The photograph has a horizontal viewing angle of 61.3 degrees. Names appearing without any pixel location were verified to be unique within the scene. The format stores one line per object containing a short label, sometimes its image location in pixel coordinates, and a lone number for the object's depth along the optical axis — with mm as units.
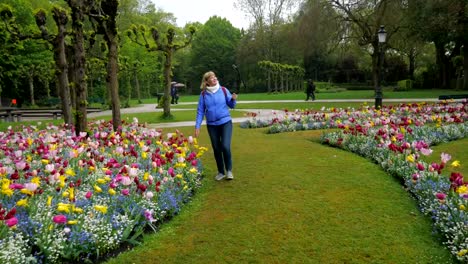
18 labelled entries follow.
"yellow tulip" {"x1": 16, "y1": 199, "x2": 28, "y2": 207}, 3774
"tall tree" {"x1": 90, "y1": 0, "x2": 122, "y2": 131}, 11375
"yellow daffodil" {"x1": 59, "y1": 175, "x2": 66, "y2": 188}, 4332
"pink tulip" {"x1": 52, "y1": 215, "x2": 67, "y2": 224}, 3404
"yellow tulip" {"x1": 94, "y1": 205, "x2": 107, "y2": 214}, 3898
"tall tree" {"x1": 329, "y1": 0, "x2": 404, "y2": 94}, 27156
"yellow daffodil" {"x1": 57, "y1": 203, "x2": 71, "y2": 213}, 3629
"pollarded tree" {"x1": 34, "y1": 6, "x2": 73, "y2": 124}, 12962
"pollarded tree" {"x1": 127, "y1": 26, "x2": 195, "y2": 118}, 18969
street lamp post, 17547
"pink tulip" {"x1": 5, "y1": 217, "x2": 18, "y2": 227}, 3195
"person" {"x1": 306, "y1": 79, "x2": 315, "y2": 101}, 27703
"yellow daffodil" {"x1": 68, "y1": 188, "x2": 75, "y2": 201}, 4107
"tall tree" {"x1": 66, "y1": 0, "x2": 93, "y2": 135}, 10016
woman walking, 6602
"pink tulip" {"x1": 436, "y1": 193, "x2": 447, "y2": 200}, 4021
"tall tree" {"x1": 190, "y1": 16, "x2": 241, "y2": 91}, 73000
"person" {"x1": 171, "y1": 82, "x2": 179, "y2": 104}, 36881
